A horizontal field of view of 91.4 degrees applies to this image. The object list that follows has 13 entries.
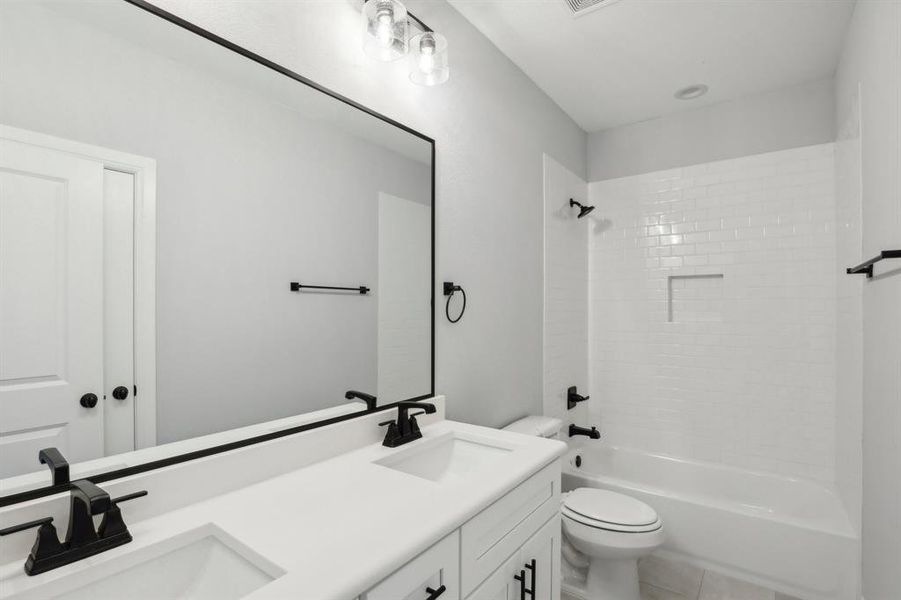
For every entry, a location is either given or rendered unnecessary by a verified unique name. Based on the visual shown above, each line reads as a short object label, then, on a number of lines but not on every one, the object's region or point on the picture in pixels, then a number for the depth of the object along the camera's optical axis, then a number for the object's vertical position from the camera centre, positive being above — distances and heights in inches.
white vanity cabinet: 33.6 -23.7
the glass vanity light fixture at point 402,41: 55.9 +35.2
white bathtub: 80.7 -45.2
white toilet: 76.3 -41.3
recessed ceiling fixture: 104.1 +51.0
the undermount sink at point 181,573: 29.0 -19.3
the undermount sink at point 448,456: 55.5 -20.4
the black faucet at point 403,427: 55.5 -16.5
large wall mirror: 31.7 +5.2
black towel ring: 72.6 +2.1
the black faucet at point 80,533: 28.7 -16.0
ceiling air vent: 74.1 +50.6
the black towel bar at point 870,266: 50.0 +5.2
